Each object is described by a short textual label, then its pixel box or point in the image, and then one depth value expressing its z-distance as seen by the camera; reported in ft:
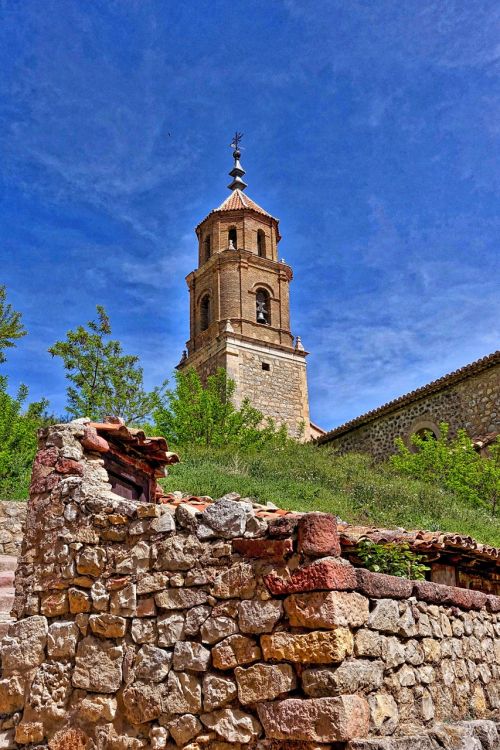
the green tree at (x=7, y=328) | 66.49
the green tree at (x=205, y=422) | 66.90
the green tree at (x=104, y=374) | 87.15
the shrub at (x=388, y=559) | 15.48
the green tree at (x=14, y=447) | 38.96
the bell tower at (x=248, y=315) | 85.25
